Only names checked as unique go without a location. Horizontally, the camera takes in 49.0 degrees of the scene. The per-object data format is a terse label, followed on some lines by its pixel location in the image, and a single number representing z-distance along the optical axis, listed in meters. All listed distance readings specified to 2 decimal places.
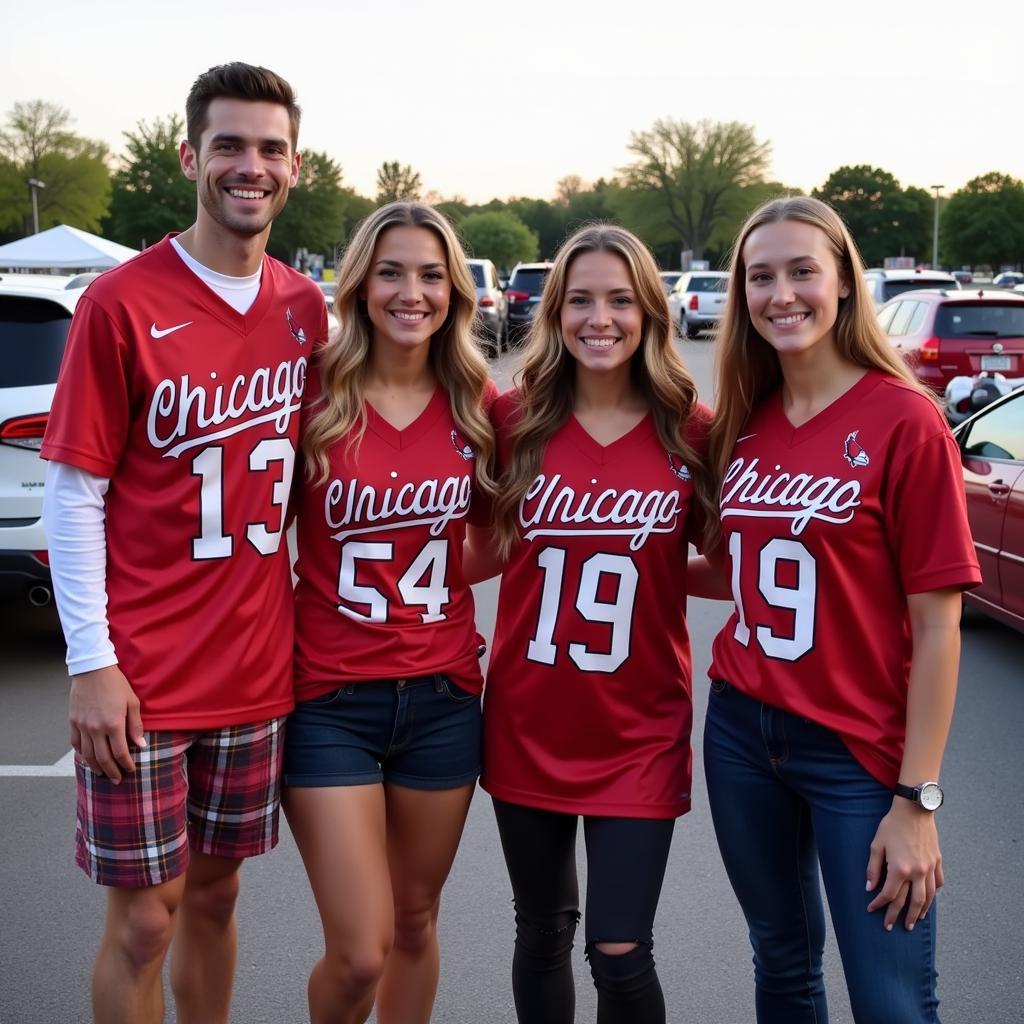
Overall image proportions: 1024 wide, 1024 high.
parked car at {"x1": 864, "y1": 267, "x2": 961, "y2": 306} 18.92
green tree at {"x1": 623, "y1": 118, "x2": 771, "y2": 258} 91.00
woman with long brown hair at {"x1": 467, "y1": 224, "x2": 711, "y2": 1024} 2.71
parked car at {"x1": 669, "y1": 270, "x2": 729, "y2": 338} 29.34
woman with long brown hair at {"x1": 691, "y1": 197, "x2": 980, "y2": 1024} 2.31
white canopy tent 18.53
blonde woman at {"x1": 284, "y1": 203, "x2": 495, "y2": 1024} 2.65
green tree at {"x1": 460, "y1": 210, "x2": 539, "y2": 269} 81.25
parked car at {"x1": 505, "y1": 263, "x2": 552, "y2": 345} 25.72
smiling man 2.56
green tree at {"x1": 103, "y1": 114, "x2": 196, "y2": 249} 48.81
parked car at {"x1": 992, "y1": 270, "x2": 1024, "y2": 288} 60.70
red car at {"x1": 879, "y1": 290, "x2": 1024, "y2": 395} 13.33
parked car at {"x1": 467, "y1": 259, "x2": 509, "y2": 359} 22.11
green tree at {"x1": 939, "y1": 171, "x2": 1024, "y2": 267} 90.44
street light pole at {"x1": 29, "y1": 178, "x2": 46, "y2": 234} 51.53
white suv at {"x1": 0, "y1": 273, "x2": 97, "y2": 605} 5.89
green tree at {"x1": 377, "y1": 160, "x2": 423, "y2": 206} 77.38
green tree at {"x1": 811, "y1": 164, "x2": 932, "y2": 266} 94.31
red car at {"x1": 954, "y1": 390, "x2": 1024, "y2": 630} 6.09
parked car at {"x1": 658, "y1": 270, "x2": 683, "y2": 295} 49.97
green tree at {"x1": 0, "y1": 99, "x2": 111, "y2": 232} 69.56
